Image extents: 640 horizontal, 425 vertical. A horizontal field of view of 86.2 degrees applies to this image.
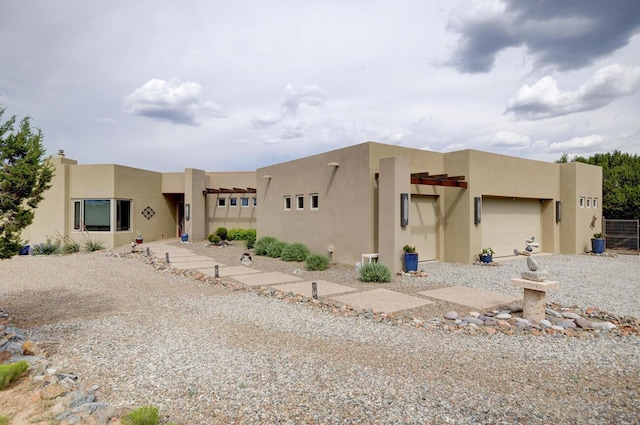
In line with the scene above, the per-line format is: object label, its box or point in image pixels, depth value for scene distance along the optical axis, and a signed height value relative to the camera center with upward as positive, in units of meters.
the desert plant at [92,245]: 15.65 -1.23
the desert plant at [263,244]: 14.38 -1.09
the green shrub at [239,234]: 19.60 -0.88
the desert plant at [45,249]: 14.75 -1.34
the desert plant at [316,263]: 10.83 -1.39
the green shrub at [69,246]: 15.08 -1.28
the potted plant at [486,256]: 11.46 -1.22
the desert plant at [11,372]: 3.12 -1.45
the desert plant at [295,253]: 12.83 -1.28
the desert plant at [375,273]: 8.89 -1.41
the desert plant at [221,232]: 18.92 -0.77
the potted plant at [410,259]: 9.71 -1.13
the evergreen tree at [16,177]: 5.00 +0.61
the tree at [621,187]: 17.83 +1.82
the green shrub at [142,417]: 2.53 -1.50
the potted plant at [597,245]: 14.80 -1.08
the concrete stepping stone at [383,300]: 6.48 -1.66
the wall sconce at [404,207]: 9.73 +0.35
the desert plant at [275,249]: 13.70 -1.22
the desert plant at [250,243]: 16.82 -1.20
